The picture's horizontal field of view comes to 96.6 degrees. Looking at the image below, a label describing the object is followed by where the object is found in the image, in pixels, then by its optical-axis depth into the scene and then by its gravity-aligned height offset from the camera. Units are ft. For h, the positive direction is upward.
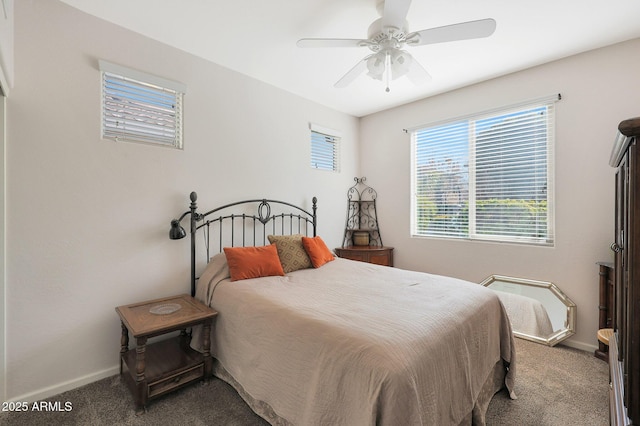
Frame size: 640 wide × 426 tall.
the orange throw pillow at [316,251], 9.64 -1.35
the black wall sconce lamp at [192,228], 7.92 -0.46
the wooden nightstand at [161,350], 5.91 -3.49
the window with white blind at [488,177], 9.45 +1.38
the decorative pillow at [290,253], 9.14 -1.32
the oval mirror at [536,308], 8.86 -3.14
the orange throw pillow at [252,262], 7.94 -1.45
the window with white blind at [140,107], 7.39 +2.93
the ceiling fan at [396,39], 5.64 +3.83
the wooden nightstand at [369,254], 12.43 -1.83
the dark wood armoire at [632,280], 2.49 -0.59
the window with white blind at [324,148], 12.67 +3.00
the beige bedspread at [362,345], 4.04 -2.29
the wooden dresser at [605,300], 7.86 -2.44
